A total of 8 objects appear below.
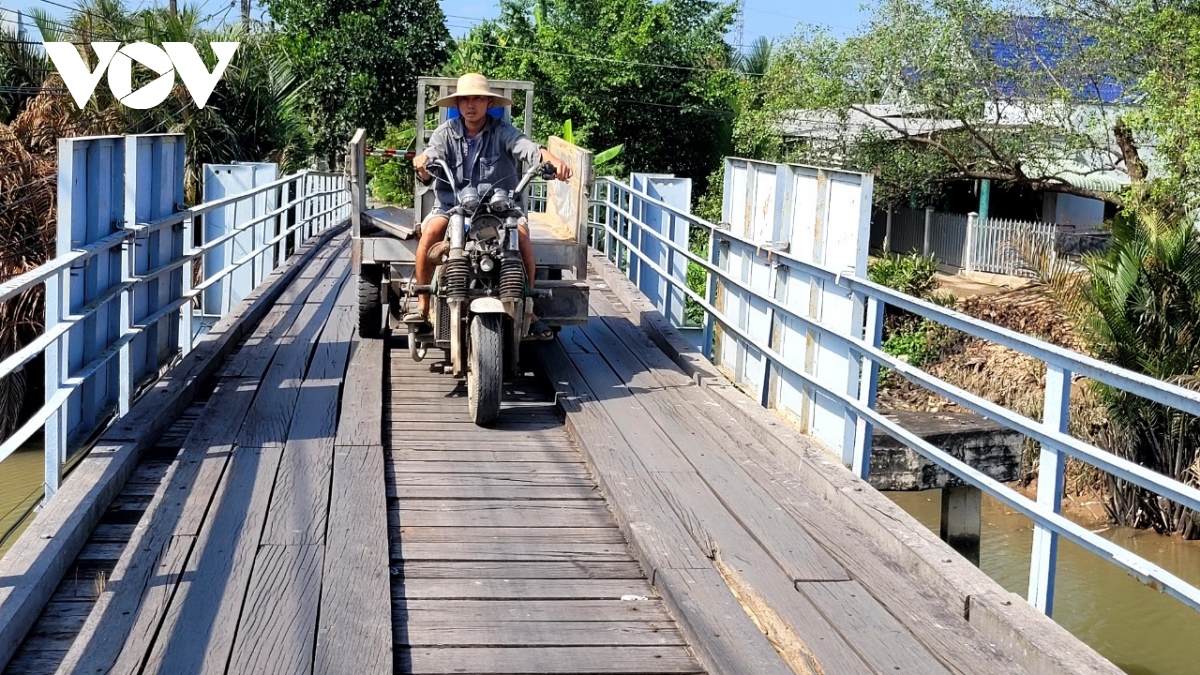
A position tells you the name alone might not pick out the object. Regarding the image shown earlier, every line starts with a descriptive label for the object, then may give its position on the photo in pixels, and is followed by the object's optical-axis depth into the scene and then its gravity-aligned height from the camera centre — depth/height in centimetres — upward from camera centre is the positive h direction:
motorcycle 770 -74
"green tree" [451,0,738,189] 3325 +230
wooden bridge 448 -155
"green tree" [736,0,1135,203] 2359 +152
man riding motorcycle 849 +4
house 2353 +113
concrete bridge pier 859 -172
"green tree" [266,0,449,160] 3131 +239
